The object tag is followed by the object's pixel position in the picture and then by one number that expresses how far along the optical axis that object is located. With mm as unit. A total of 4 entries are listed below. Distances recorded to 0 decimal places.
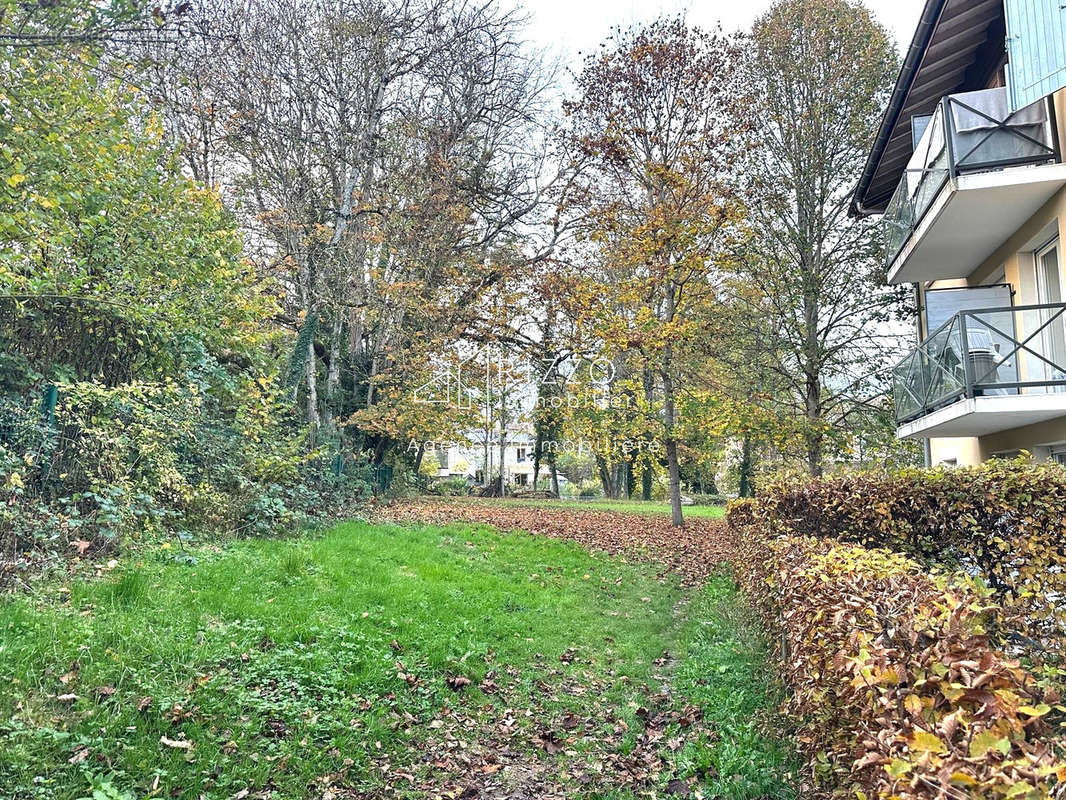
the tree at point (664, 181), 15914
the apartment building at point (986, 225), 8953
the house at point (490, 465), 36375
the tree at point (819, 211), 16734
